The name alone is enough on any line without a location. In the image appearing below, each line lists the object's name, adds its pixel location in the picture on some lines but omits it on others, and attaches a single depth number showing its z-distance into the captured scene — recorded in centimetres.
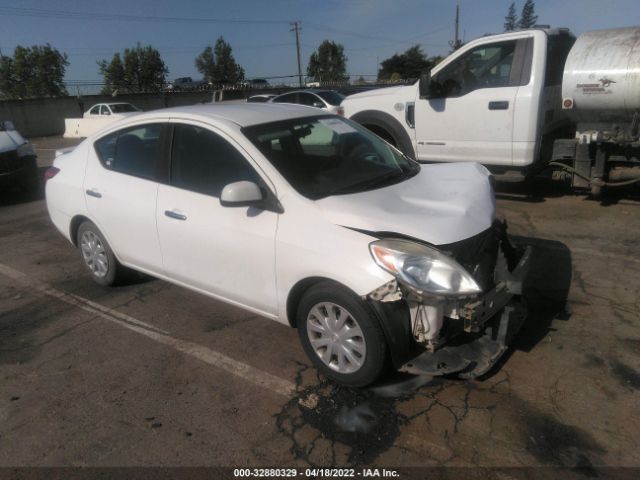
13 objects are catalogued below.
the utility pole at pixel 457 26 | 5452
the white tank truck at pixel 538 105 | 616
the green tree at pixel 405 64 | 7238
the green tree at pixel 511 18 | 8951
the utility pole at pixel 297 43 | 5997
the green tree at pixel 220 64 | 6638
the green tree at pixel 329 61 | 7581
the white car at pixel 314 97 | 1557
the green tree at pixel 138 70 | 4891
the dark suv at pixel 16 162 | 893
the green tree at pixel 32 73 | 3825
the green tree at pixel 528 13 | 8650
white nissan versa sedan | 280
